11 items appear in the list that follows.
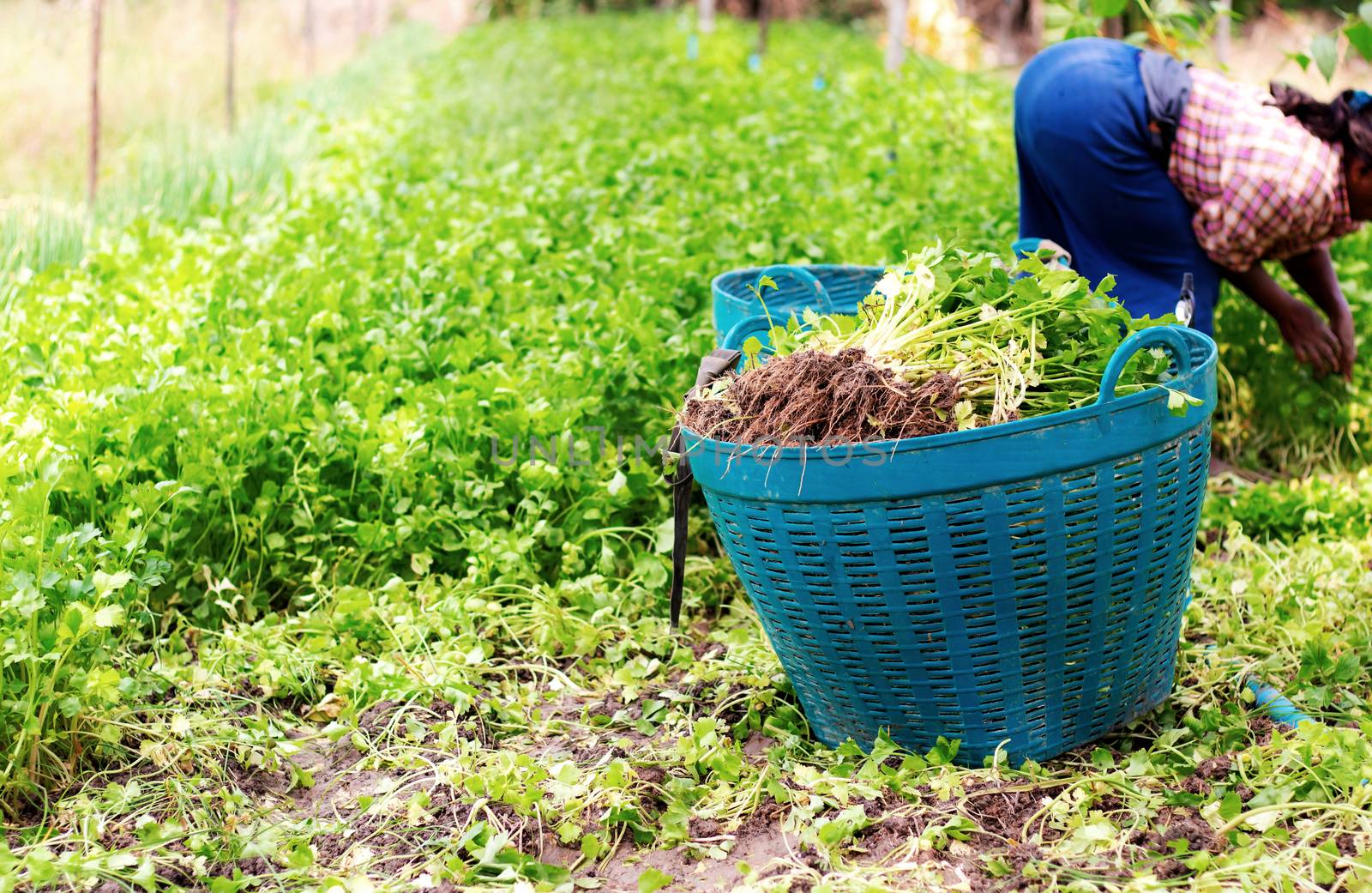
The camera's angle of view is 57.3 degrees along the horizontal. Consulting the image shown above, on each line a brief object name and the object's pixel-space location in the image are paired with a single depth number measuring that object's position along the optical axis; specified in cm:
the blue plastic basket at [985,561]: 205
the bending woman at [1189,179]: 325
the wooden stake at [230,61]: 902
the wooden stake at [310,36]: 1414
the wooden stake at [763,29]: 1429
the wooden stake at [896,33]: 1113
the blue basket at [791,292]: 332
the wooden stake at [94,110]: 634
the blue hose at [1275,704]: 241
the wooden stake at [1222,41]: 815
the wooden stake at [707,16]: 1745
